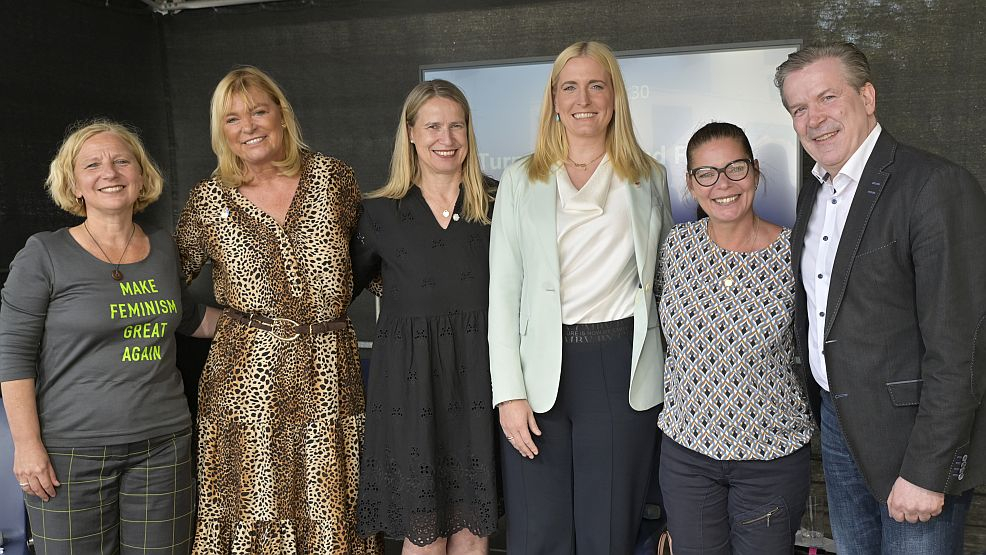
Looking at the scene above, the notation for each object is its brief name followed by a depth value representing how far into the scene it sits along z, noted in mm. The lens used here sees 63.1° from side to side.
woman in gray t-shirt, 2234
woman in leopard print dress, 2500
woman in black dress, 2434
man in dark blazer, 1650
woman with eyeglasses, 1984
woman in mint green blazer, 2232
